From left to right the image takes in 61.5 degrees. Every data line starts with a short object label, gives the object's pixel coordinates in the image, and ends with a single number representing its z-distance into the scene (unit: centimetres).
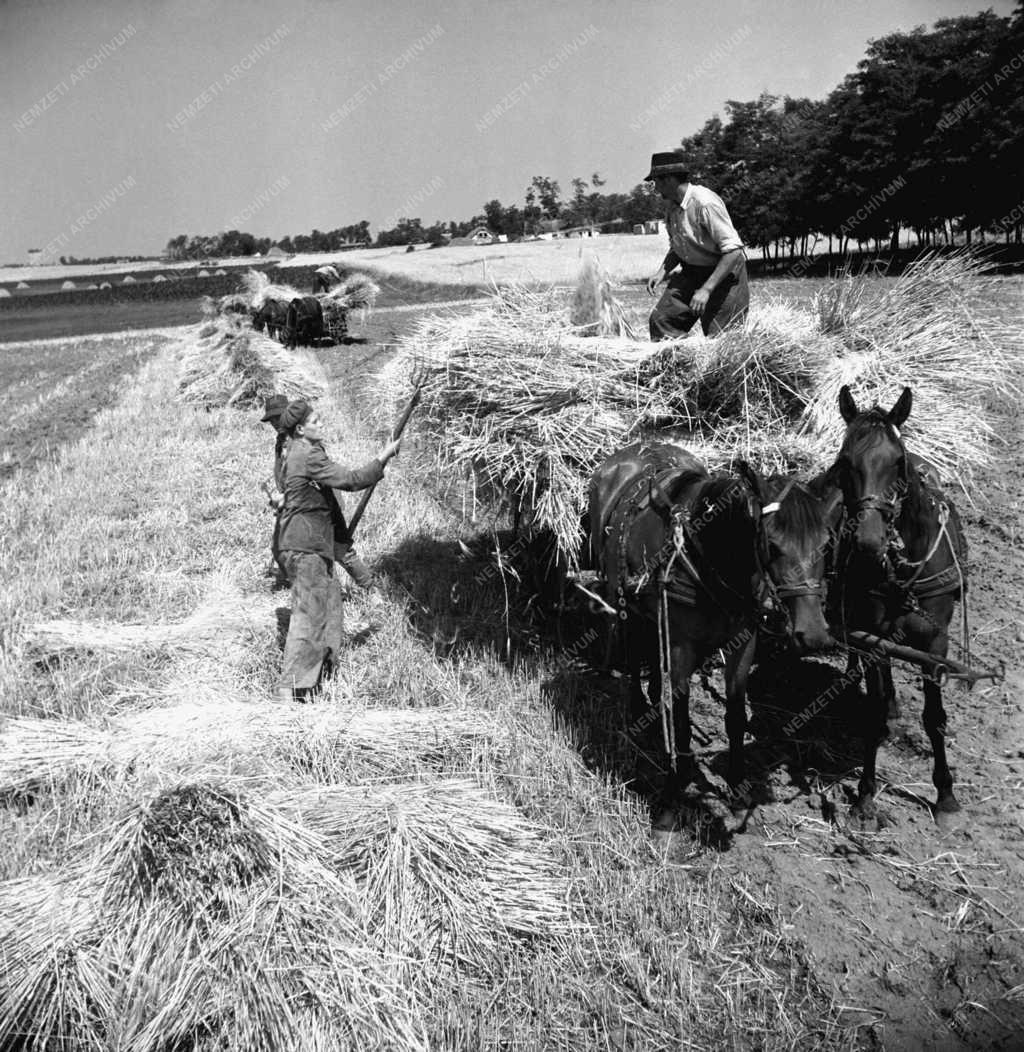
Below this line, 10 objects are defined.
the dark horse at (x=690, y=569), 343
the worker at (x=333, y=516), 574
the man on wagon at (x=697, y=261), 571
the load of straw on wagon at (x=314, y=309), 2311
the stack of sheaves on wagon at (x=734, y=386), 504
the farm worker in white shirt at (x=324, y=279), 2631
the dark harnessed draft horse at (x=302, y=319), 2302
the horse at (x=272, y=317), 2370
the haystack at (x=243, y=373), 1537
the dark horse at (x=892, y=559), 374
